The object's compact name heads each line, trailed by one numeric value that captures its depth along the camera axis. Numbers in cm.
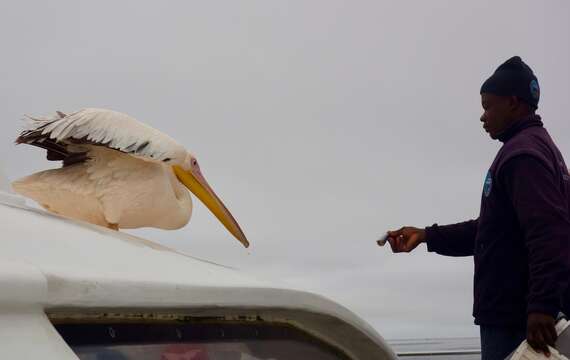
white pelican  443
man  430
